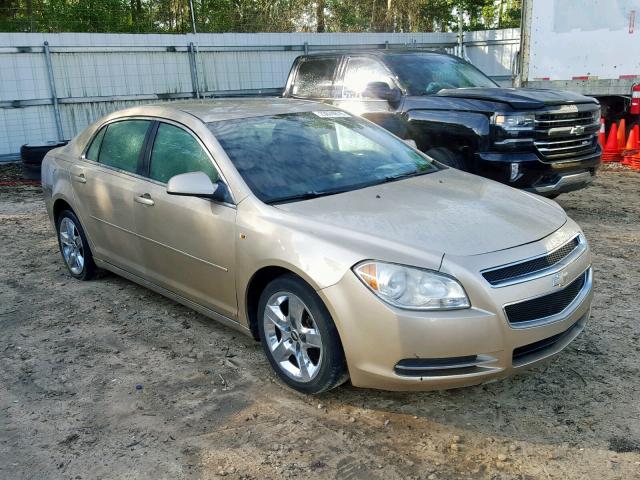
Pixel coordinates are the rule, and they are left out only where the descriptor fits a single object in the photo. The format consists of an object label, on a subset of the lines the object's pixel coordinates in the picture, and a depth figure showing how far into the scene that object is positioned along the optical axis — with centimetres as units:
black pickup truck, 650
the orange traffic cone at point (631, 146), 1019
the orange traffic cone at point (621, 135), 1046
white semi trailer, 1041
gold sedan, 305
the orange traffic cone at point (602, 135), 1015
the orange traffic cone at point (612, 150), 1051
